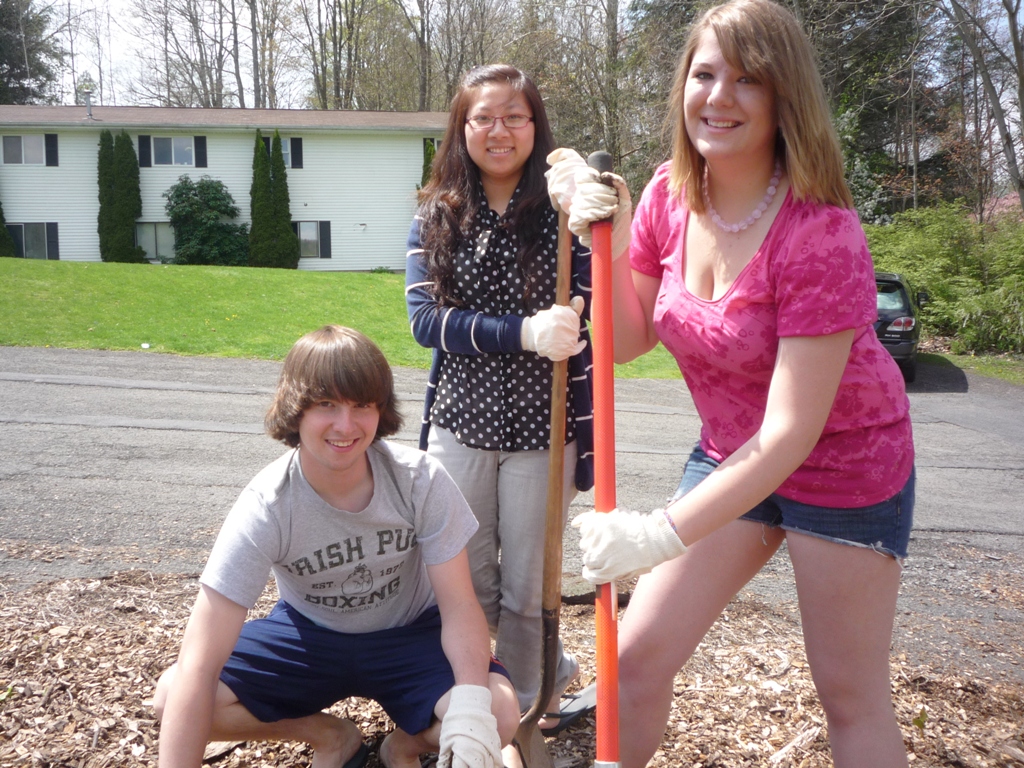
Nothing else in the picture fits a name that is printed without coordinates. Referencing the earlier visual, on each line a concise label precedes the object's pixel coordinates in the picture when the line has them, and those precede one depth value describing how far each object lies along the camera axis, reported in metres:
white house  27.48
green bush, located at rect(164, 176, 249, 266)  26.70
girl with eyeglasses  2.75
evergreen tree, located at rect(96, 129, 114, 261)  26.84
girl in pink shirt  1.84
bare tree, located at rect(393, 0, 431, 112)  35.59
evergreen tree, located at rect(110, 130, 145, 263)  26.80
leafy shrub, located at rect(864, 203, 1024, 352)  15.62
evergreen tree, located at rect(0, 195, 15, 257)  26.56
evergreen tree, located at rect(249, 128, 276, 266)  26.98
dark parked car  12.58
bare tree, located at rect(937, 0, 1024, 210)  17.38
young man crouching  2.22
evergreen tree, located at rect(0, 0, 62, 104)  37.72
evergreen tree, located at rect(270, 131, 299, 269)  27.11
